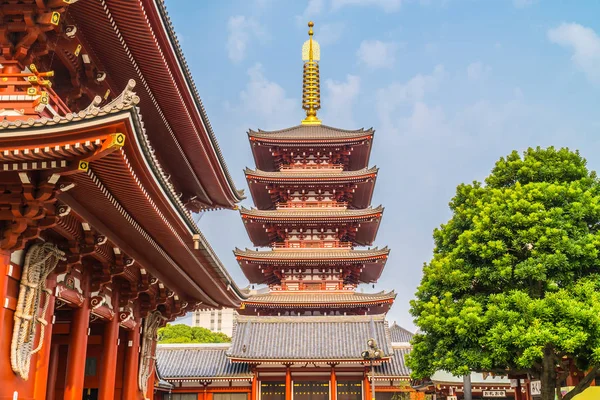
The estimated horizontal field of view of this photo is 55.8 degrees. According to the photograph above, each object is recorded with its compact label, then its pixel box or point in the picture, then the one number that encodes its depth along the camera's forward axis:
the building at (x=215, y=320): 169.88
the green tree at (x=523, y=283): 16.20
